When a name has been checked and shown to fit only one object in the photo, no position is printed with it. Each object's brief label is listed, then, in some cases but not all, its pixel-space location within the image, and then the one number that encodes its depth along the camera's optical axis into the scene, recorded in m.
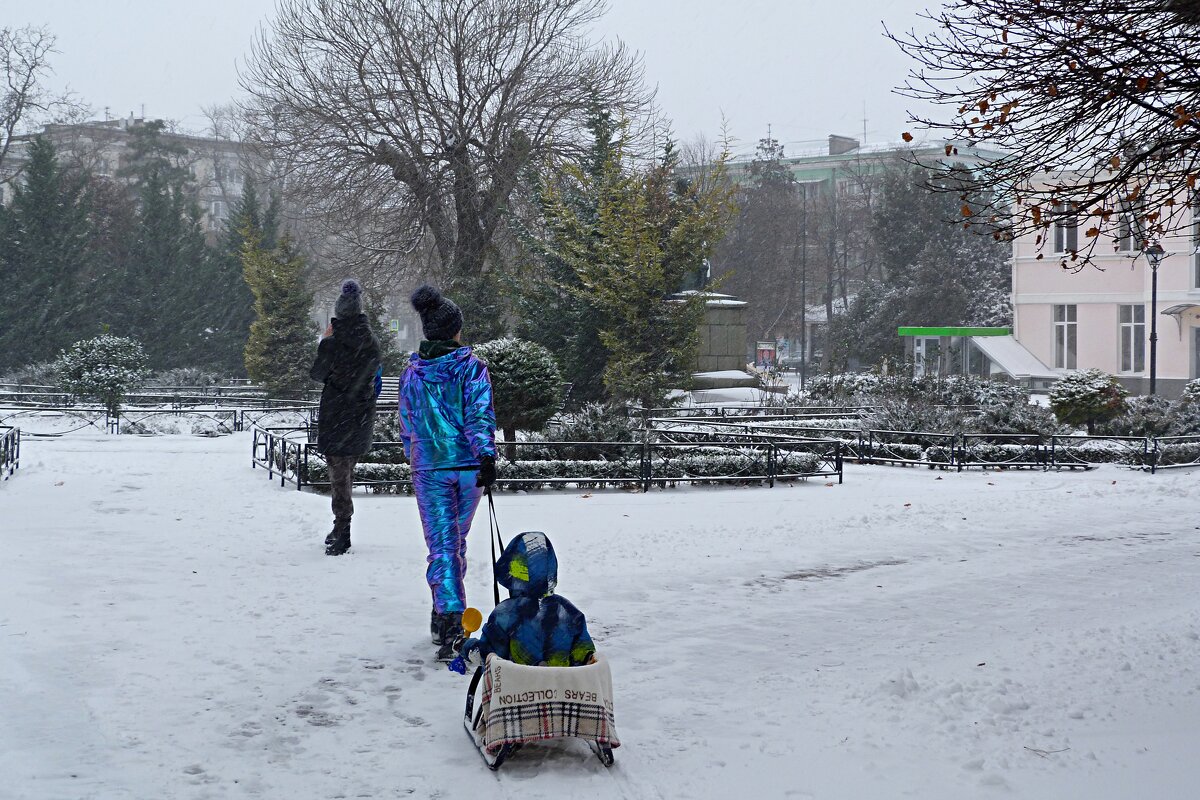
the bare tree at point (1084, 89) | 6.36
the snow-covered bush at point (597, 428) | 15.95
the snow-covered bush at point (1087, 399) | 23.56
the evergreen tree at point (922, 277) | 53.28
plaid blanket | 4.59
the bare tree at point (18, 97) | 40.72
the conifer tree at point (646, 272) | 21.72
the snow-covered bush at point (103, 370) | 24.66
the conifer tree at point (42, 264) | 38.47
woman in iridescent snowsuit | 6.33
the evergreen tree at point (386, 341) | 34.31
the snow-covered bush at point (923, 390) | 28.02
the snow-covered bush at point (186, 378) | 37.81
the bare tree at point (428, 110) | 27.64
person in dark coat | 8.80
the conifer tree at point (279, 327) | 34.19
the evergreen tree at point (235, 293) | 44.31
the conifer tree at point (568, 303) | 23.77
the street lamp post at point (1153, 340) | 27.34
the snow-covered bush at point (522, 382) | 15.95
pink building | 40.09
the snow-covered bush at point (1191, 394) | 26.02
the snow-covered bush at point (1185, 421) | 21.58
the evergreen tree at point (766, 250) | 56.84
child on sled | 4.59
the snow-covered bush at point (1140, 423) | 21.95
